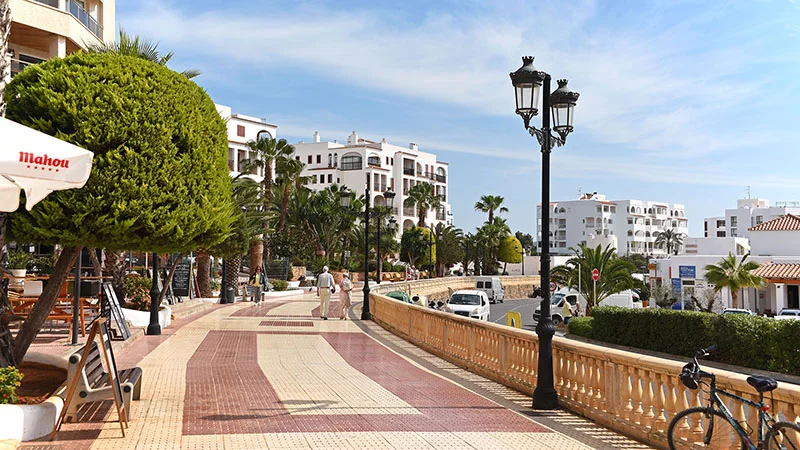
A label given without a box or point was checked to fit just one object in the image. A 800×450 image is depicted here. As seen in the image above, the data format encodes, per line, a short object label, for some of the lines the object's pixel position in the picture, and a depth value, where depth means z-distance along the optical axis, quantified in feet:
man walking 88.53
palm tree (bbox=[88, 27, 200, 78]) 49.47
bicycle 20.03
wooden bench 25.84
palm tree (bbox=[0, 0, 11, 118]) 29.43
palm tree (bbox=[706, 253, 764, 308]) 160.35
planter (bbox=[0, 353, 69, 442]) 23.89
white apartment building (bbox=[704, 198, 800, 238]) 473.92
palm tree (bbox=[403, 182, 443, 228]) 329.31
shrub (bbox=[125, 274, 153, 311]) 71.77
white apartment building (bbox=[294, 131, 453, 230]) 340.18
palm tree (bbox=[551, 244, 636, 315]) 126.31
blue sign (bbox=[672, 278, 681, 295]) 175.14
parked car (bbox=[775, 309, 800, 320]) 140.12
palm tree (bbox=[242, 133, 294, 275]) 193.77
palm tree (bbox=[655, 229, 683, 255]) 505.54
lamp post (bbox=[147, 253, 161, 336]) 65.10
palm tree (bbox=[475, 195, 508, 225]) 356.38
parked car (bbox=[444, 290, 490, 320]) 113.29
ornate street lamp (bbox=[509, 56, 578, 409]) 34.42
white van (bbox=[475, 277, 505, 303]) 216.33
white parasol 22.72
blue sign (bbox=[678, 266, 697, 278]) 181.27
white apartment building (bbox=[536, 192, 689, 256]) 503.20
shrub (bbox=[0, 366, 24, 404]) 24.90
